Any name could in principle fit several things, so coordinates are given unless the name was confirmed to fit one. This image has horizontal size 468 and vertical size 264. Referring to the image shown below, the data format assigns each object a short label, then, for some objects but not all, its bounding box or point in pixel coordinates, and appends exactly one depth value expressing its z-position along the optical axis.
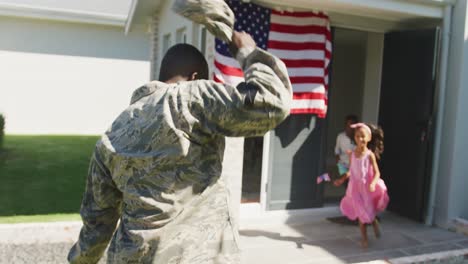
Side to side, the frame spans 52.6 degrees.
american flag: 6.01
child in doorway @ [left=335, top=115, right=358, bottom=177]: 7.06
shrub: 11.02
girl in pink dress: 5.74
